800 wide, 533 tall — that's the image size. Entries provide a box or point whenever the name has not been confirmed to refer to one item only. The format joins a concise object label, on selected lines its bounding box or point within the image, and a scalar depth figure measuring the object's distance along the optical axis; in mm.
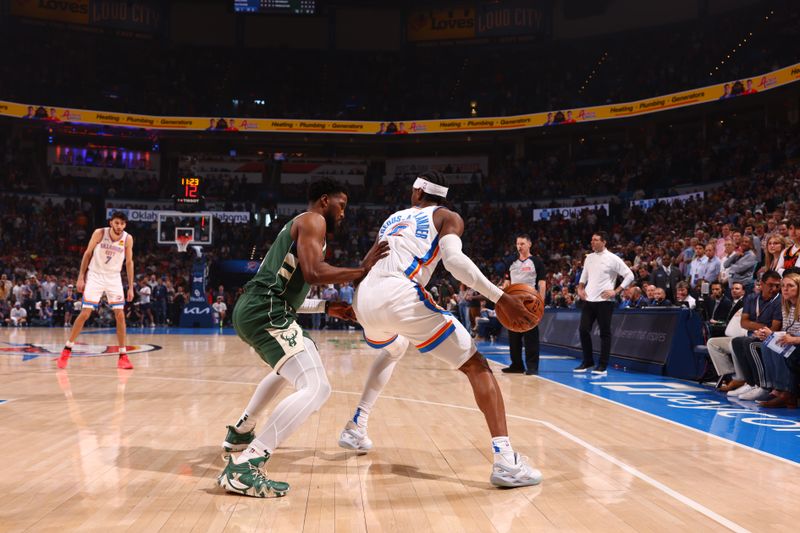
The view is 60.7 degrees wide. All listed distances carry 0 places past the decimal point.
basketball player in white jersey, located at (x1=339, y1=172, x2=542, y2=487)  3887
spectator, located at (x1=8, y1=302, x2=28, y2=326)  22094
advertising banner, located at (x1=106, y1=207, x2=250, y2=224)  32094
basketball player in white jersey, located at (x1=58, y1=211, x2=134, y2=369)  9352
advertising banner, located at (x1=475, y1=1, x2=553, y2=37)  36281
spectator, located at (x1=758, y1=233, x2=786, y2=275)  8414
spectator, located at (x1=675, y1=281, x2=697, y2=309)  11312
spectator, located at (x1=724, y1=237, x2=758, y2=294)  9797
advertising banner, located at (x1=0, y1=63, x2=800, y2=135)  29688
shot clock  24922
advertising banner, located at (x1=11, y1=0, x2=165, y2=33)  34938
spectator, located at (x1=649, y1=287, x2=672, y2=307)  11766
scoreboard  34406
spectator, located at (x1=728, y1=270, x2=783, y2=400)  6953
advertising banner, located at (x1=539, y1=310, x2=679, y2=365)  9695
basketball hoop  25047
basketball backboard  25297
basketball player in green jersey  3510
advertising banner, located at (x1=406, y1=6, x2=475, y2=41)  37438
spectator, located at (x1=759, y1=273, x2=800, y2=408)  6496
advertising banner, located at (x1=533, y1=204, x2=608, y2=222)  29594
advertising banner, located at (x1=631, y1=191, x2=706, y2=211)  24881
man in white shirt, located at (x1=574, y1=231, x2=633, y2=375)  9625
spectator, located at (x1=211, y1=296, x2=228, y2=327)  24047
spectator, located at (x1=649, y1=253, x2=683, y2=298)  12750
